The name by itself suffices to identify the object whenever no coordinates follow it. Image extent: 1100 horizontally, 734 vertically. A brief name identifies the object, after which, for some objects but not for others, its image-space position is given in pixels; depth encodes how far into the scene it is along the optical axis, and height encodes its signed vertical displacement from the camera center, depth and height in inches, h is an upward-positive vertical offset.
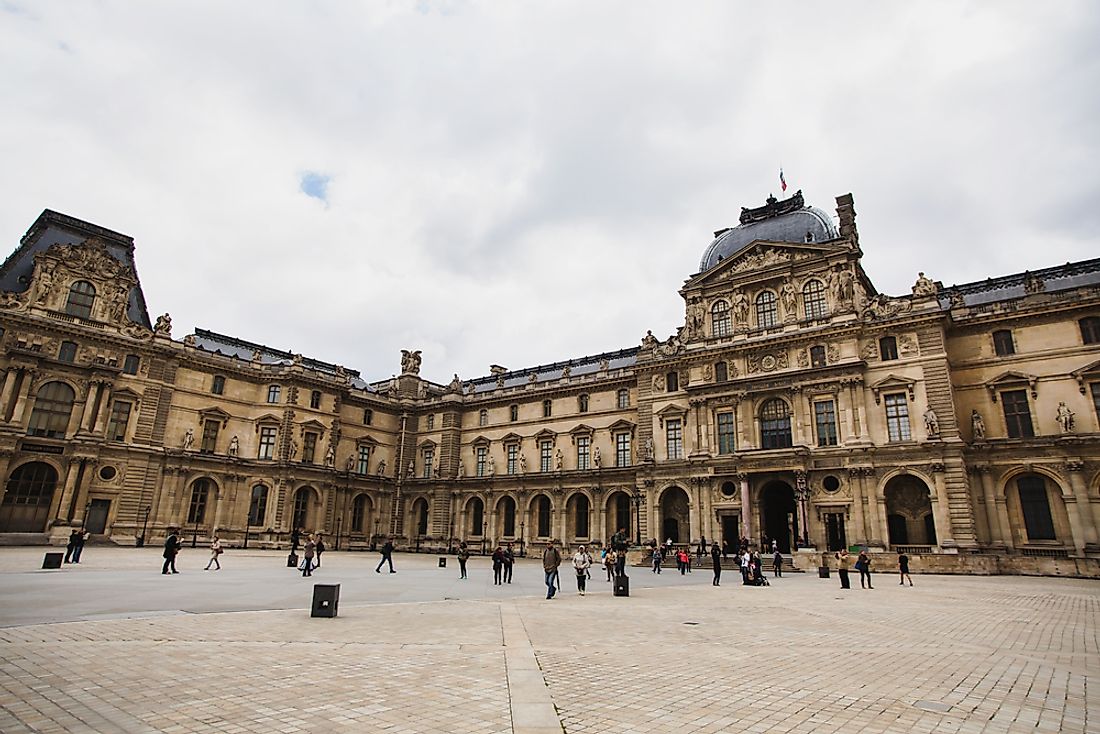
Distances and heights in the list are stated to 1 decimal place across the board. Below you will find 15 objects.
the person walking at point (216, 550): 1045.5 -31.3
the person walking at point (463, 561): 1106.7 -43.6
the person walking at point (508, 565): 1058.3 -45.8
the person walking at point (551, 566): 791.1 -34.4
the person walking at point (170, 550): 943.7 -30.2
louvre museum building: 1466.5 +327.6
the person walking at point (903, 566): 1089.4 -33.6
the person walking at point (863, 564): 1049.5 -30.8
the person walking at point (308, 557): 1000.9 -37.6
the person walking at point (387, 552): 1187.1 -32.7
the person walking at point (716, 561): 1053.9 -31.3
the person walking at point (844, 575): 983.0 -46.2
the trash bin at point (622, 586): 847.1 -61.3
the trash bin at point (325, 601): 548.7 -58.4
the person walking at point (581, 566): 867.4 -37.9
